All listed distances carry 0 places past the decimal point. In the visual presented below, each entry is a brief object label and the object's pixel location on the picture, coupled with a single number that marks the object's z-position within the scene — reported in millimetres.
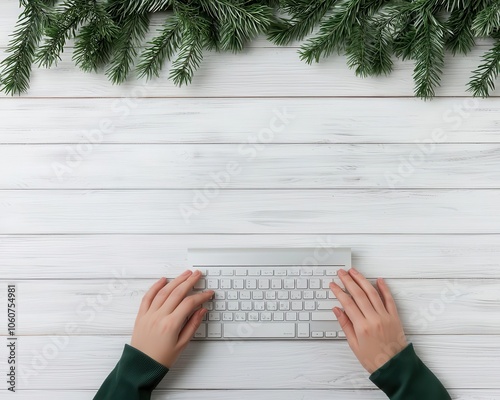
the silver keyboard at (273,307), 928
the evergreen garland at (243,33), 874
